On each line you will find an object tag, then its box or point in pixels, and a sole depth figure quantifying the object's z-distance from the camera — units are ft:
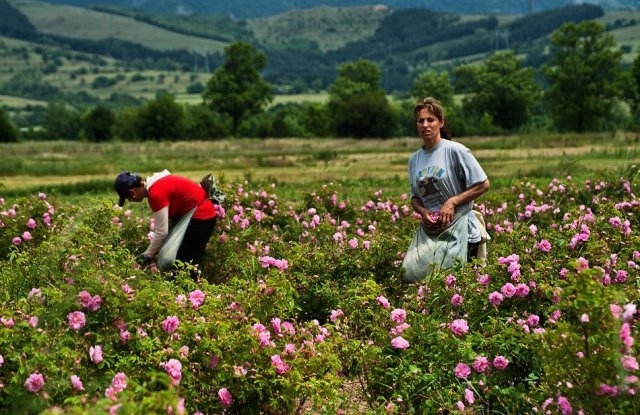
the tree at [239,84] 313.53
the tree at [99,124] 350.64
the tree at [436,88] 369.32
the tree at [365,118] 285.84
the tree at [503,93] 301.43
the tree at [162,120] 329.52
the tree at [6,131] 311.06
